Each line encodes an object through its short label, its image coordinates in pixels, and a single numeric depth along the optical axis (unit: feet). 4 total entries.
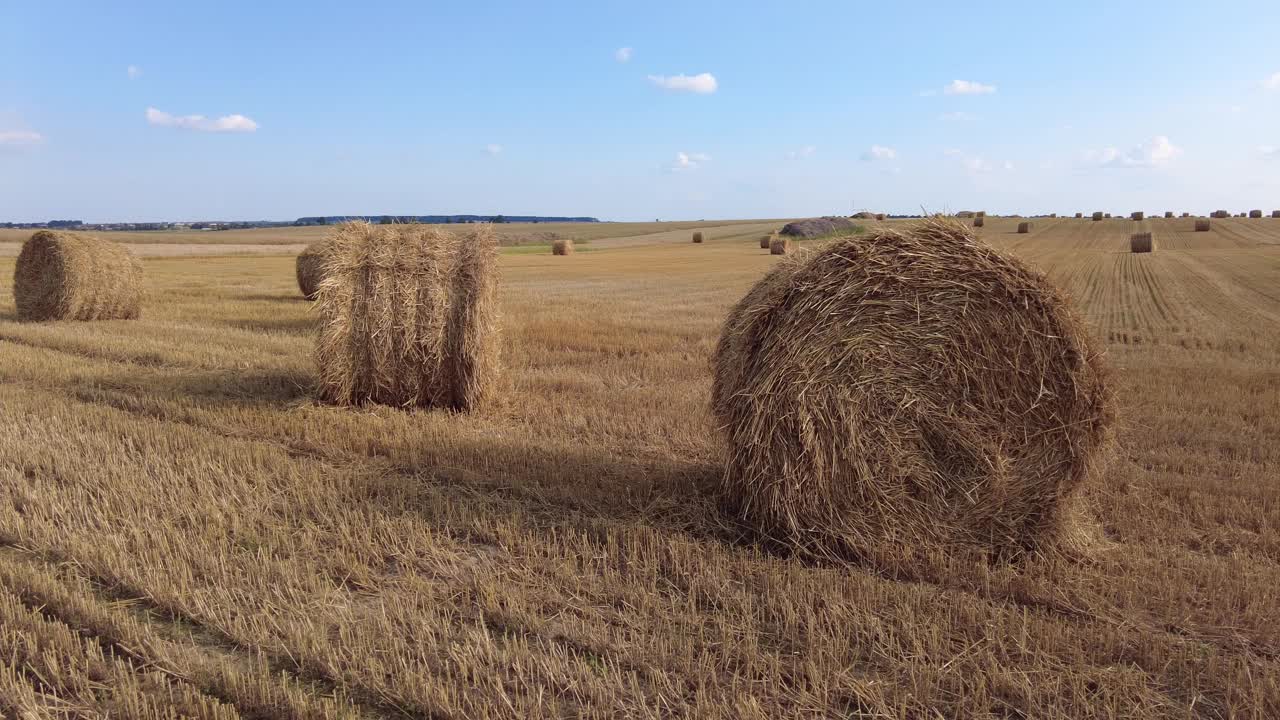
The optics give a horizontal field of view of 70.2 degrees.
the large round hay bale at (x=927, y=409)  16.35
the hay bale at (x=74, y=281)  48.06
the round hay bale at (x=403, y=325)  27.55
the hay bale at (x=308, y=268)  60.59
